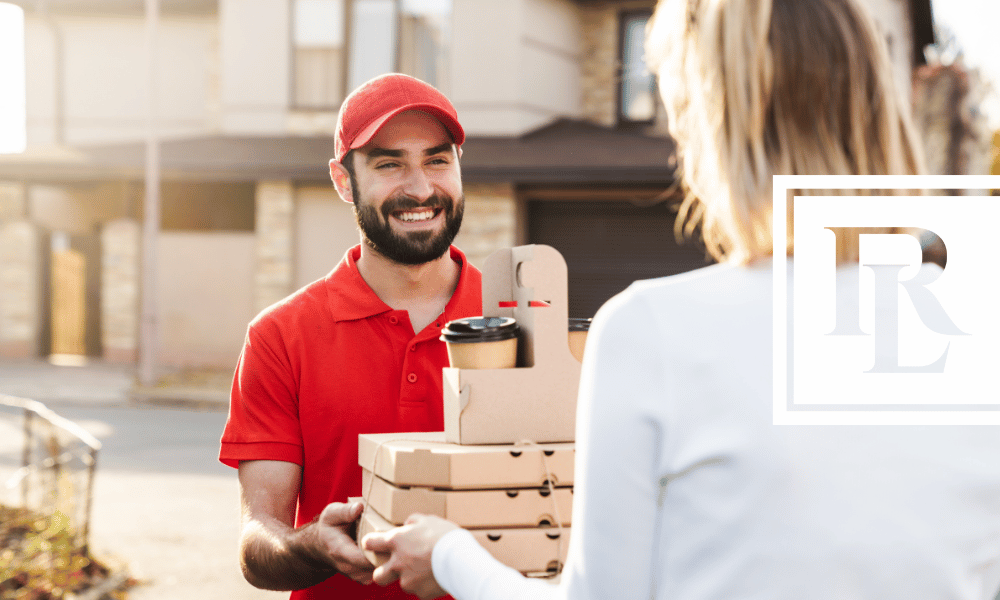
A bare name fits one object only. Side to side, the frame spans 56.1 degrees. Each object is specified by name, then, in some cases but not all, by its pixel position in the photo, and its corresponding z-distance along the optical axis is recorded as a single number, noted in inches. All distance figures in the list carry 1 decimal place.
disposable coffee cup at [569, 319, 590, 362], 86.5
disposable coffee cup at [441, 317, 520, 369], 82.2
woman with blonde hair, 50.1
